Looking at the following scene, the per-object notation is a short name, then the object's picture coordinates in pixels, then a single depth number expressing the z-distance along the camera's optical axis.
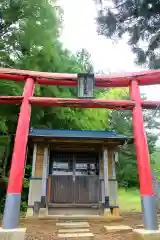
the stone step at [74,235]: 4.12
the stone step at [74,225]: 5.16
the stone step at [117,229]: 4.55
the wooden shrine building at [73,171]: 6.66
